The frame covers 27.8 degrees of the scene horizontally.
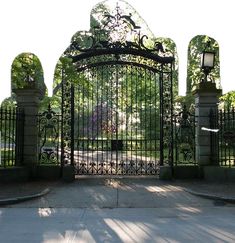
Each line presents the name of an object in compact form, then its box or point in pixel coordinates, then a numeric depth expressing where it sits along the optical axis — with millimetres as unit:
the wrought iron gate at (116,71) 14578
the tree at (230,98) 25159
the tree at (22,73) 14823
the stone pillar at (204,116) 14352
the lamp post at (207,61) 14430
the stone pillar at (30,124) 14312
